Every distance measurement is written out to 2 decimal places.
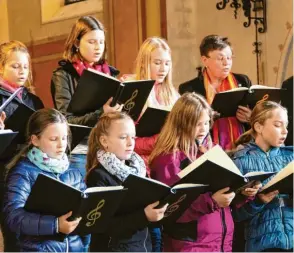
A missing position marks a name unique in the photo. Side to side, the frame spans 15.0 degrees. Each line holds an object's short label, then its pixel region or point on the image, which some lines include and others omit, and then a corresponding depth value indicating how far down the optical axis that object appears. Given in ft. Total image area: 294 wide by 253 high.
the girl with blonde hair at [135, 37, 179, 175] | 21.06
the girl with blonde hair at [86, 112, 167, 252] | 17.00
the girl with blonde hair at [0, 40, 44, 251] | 20.00
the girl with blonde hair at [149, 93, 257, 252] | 18.09
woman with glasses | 22.11
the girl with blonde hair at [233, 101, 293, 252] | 18.91
